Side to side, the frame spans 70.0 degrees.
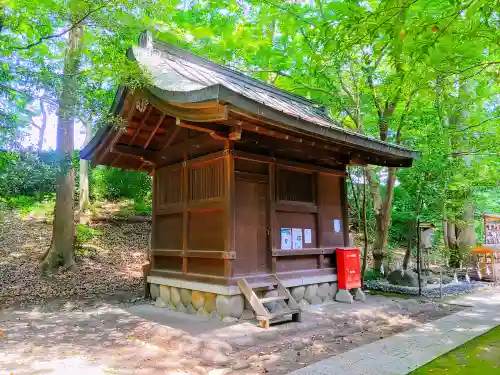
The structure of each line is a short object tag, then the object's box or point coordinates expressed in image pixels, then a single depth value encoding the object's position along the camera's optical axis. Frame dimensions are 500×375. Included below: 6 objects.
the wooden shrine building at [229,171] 5.18
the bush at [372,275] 10.22
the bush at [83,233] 11.73
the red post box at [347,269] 7.13
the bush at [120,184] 16.30
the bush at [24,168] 6.61
